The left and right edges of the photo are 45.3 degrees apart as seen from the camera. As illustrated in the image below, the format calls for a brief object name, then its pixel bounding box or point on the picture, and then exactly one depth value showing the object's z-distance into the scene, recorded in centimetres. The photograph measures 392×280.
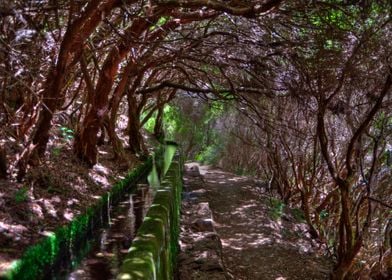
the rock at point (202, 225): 1100
